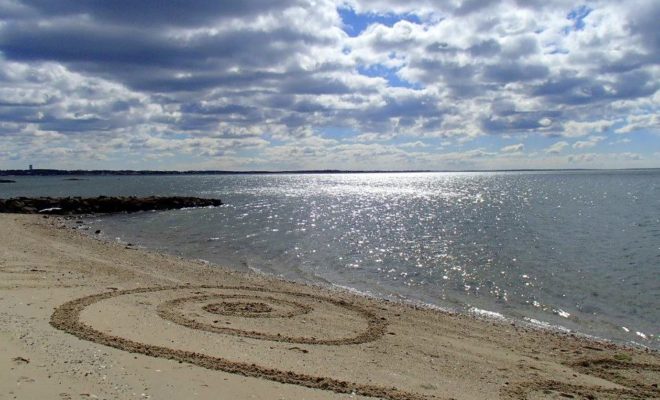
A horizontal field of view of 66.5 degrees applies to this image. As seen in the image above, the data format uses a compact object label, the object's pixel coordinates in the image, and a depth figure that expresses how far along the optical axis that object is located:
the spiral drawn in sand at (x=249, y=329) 7.91
